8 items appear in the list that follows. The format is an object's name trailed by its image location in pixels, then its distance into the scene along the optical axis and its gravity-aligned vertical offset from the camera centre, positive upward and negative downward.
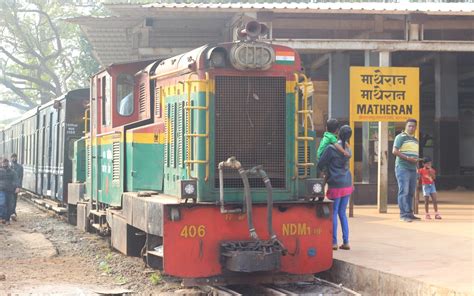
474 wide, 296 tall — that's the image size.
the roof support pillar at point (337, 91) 16.78 +1.70
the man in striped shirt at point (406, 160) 11.30 +0.00
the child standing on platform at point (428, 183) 12.46 -0.42
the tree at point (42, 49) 39.81 +6.80
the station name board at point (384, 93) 13.05 +1.28
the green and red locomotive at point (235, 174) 6.87 -0.15
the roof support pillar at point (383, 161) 13.09 -0.02
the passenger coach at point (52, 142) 15.82 +0.50
